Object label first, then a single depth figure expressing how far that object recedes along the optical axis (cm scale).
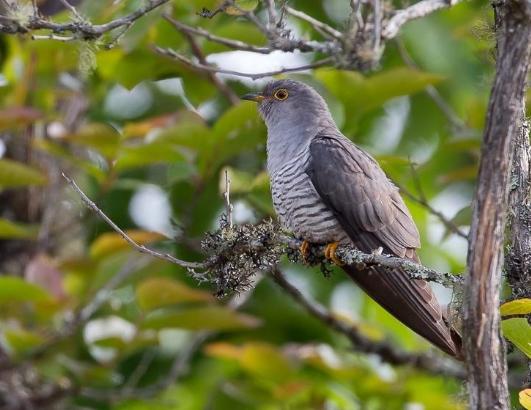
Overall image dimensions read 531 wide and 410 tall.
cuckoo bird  706
